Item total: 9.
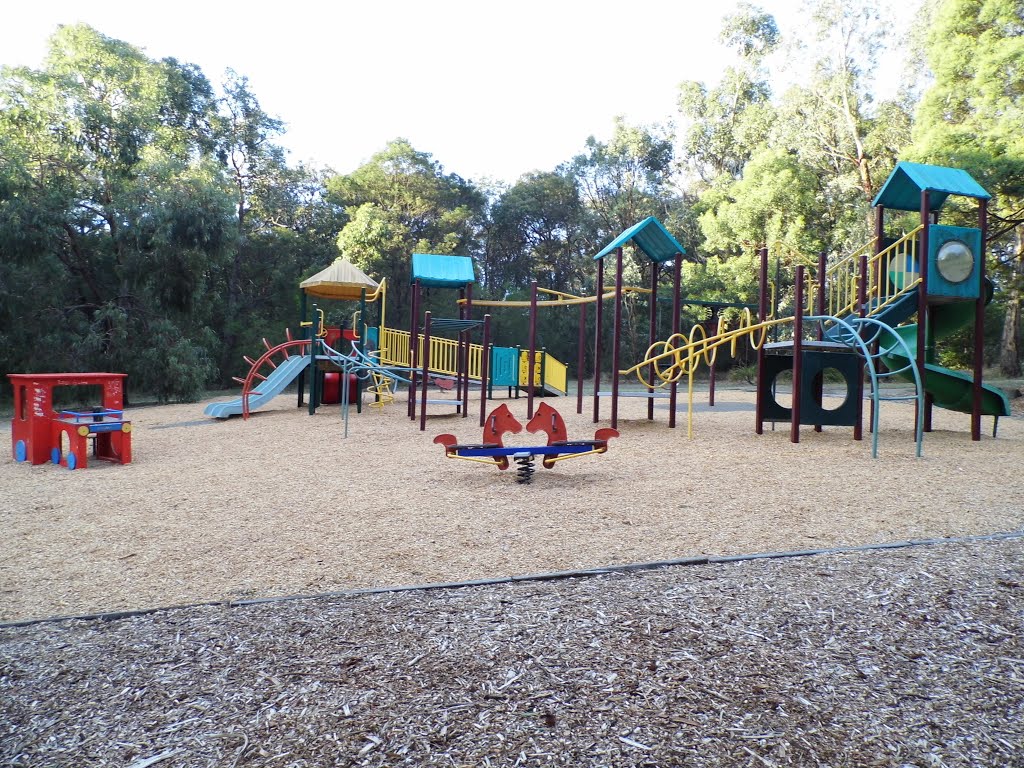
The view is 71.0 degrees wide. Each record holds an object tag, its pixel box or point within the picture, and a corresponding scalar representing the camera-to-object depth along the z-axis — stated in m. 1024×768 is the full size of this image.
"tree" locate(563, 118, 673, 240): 29.94
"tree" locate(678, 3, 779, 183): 27.52
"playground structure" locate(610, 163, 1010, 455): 8.66
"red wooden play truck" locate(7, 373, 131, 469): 7.05
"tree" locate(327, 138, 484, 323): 26.97
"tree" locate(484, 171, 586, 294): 31.97
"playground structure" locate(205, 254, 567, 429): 12.19
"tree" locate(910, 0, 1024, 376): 14.01
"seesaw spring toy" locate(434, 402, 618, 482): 5.94
